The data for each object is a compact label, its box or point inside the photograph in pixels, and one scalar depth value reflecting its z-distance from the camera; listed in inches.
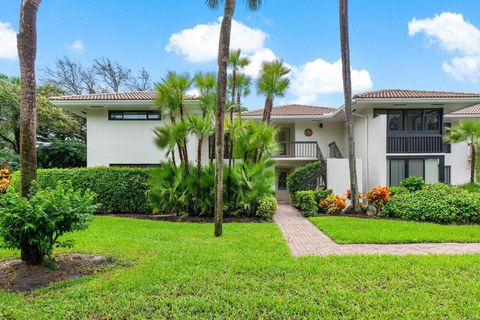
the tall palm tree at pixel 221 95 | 330.0
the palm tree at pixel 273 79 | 584.1
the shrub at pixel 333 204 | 528.4
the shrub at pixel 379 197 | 509.4
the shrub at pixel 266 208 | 469.4
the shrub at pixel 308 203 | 520.3
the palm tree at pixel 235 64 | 534.3
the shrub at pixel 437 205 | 434.9
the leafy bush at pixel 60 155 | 864.3
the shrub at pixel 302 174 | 661.5
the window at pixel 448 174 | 754.2
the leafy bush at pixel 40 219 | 193.2
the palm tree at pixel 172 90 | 434.9
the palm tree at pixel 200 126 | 449.1
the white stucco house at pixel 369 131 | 614.9
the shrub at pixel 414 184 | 551.1
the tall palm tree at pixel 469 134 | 600.1
